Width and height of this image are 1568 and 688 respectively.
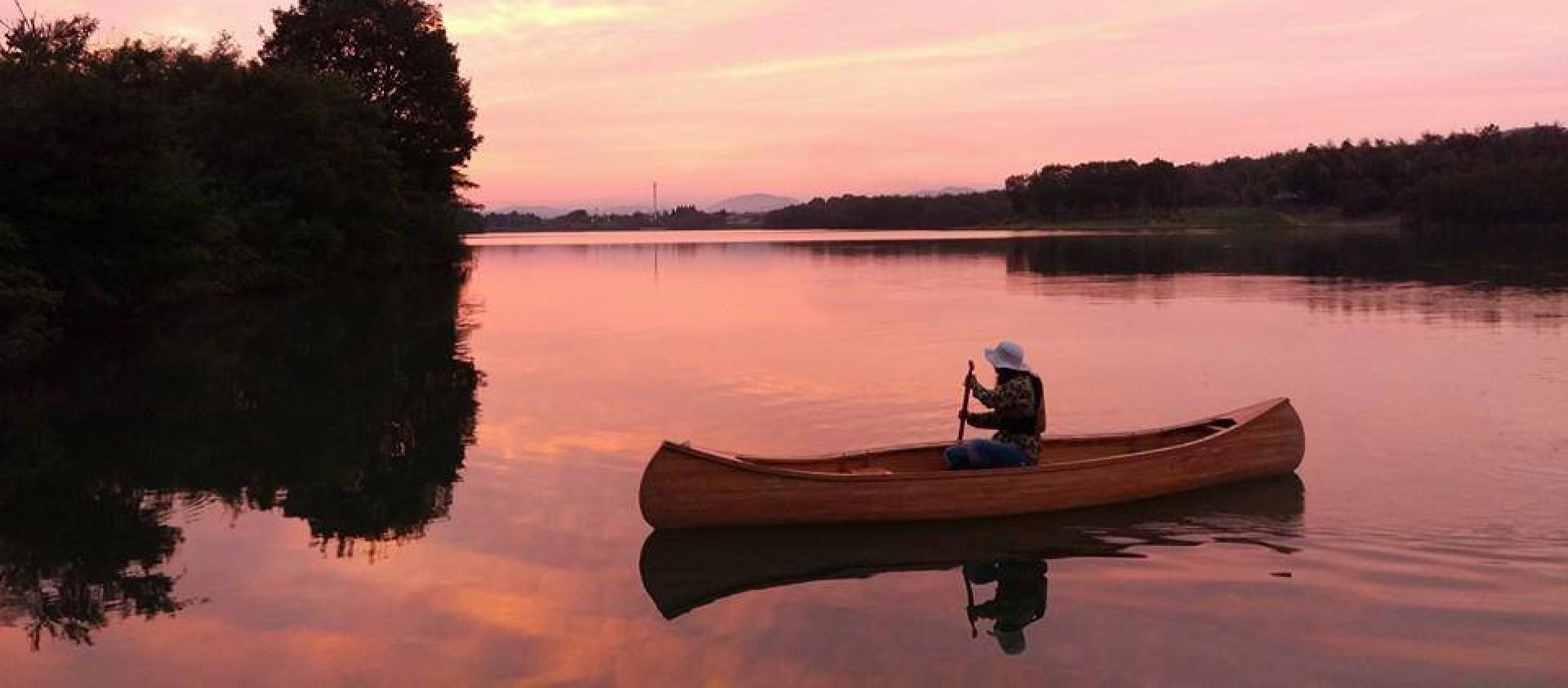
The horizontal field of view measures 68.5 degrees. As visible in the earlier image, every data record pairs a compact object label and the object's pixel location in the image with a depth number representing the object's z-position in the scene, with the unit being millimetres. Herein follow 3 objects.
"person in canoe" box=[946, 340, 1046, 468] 10586
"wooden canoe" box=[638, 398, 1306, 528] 9820
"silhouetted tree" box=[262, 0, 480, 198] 55594
